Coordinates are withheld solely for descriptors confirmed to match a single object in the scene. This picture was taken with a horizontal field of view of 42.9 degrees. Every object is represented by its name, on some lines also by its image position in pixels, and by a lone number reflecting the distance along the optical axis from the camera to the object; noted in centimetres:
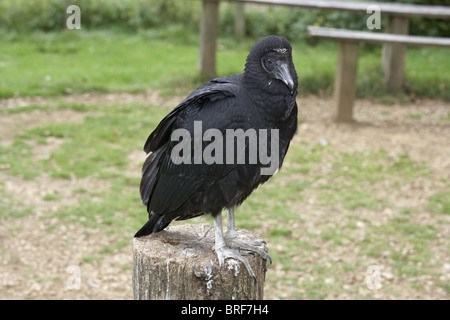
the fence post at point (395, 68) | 914
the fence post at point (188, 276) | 287
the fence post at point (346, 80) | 783
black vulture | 281
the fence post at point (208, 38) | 890
